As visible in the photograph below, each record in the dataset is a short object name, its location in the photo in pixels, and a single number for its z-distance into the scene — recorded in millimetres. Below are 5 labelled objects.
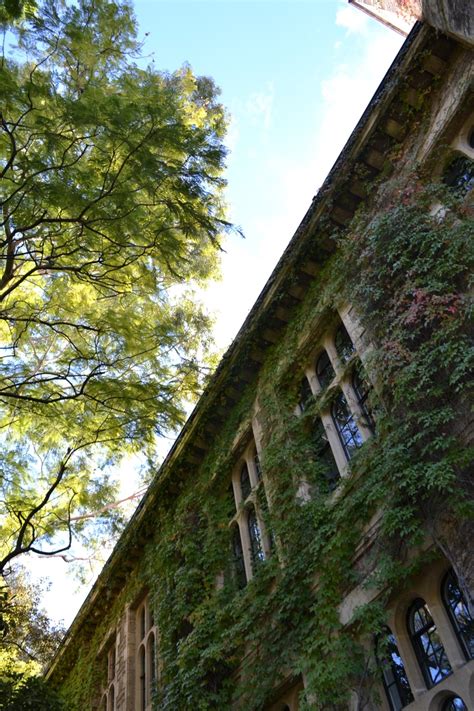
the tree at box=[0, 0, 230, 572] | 9102
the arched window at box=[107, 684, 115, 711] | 13934
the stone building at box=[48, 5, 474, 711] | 5938
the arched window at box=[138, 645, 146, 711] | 12664
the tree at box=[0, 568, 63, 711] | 8750
